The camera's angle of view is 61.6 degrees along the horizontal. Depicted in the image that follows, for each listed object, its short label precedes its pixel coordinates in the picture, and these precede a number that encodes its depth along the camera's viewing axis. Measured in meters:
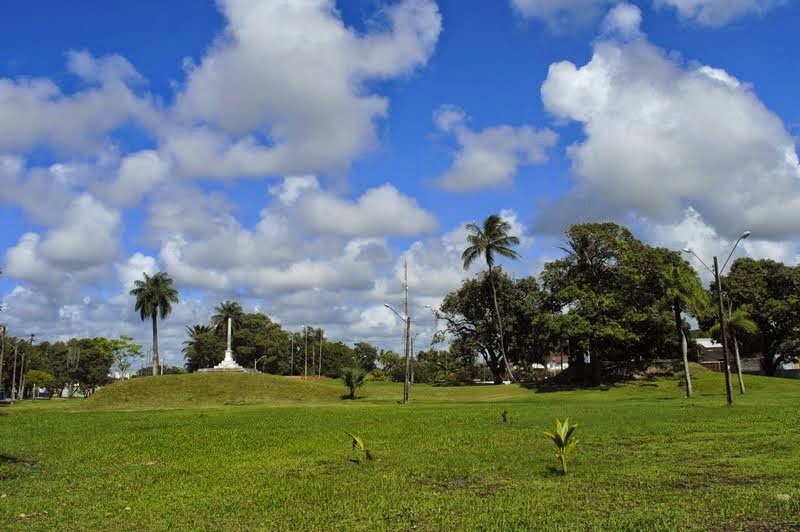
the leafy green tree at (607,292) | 60.84
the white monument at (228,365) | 78.11
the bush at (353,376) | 60.81
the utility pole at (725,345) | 34.72
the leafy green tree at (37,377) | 119.38
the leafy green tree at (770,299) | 69.19
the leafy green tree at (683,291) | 45.34
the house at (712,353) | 106.69
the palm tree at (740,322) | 50.47
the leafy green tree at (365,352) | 162.00
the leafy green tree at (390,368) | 120.04
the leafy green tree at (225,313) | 126.06
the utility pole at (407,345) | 54.69
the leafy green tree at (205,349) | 129.00
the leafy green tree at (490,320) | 78.06
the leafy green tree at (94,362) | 124.56
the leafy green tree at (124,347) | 123.12
